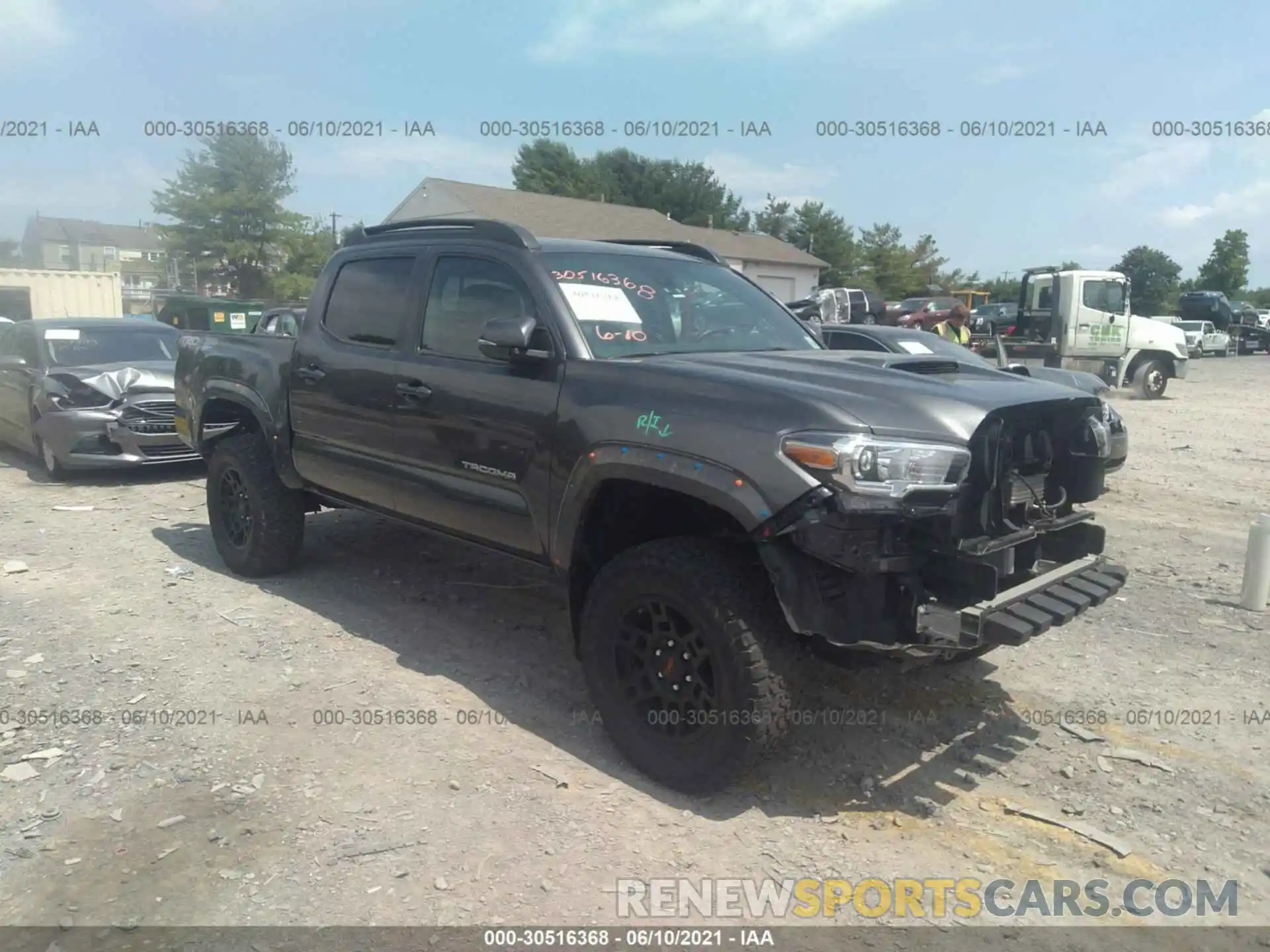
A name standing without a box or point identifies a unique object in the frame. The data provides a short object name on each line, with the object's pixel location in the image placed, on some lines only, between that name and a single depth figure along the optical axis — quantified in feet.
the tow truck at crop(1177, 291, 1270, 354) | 130.21
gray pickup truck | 10.06
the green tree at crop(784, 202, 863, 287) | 186.39
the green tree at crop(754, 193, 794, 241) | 204.64
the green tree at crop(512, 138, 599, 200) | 192.65
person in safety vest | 37.50
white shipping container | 89.81
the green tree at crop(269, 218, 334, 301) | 142.00
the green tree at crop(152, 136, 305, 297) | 137.08
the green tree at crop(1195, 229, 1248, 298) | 176.96
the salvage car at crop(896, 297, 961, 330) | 93.71
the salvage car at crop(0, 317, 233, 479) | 29.73
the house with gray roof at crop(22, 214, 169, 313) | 157.58
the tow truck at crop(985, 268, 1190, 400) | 58.59
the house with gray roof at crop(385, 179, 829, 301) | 114.11
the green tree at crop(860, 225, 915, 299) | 187.11
